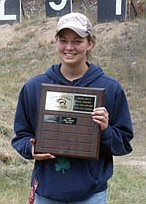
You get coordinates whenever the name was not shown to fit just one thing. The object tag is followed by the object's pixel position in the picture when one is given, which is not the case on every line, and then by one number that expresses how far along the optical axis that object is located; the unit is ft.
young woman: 9.25
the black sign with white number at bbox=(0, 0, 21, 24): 71.31
